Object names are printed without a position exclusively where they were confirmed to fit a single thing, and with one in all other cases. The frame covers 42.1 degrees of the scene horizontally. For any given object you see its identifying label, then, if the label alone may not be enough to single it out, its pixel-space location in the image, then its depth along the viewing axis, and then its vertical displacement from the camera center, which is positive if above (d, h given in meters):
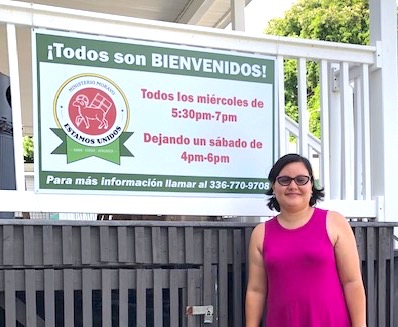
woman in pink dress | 2.41 -0.50
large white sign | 2.72 +0.23
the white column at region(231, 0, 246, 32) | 5.18 +1.44
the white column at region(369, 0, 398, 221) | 3.33 +0.28
